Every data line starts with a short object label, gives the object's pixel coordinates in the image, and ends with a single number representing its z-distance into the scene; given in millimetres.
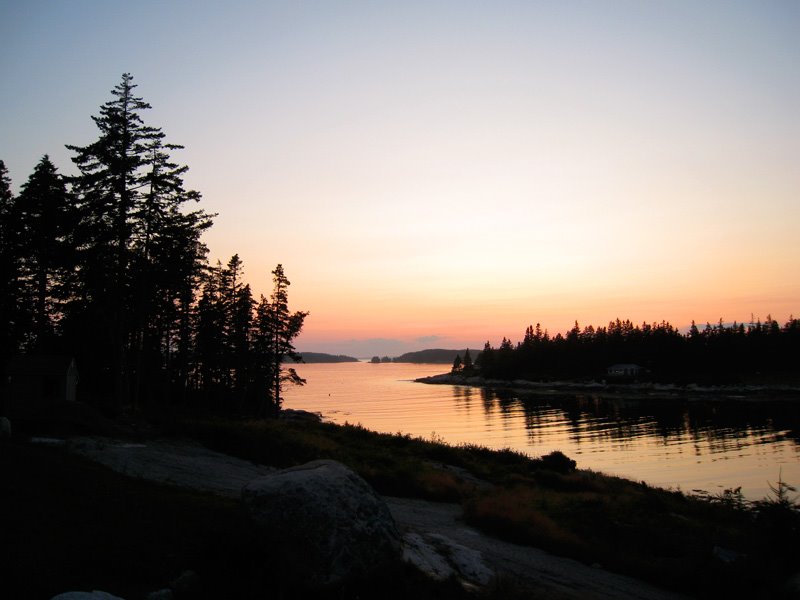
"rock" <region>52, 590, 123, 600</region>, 6155
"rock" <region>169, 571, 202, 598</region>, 7793
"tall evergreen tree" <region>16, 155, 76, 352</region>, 40594
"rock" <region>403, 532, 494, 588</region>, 10136
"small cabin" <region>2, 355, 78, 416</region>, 29688
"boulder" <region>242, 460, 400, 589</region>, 8594
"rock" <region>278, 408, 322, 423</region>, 70481
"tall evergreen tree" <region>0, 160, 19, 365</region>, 39688
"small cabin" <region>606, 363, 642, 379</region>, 145300
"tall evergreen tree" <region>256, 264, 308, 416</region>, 55688
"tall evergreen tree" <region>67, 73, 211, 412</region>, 30953
